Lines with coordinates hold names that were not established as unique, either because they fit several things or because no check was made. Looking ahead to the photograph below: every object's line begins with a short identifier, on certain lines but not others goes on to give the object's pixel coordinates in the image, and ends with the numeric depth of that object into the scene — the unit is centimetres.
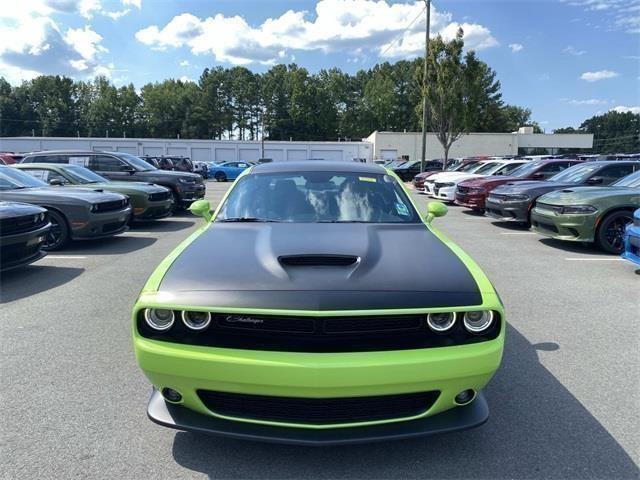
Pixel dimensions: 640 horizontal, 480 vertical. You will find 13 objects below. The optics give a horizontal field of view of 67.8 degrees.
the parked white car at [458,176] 1712
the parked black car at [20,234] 600
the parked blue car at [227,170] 3684
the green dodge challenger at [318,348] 226
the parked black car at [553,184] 1051
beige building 5472
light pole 2436
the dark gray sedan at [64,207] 816
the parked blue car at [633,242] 636
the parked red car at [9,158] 2500
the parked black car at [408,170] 3108
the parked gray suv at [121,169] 1339
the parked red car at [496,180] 1406
